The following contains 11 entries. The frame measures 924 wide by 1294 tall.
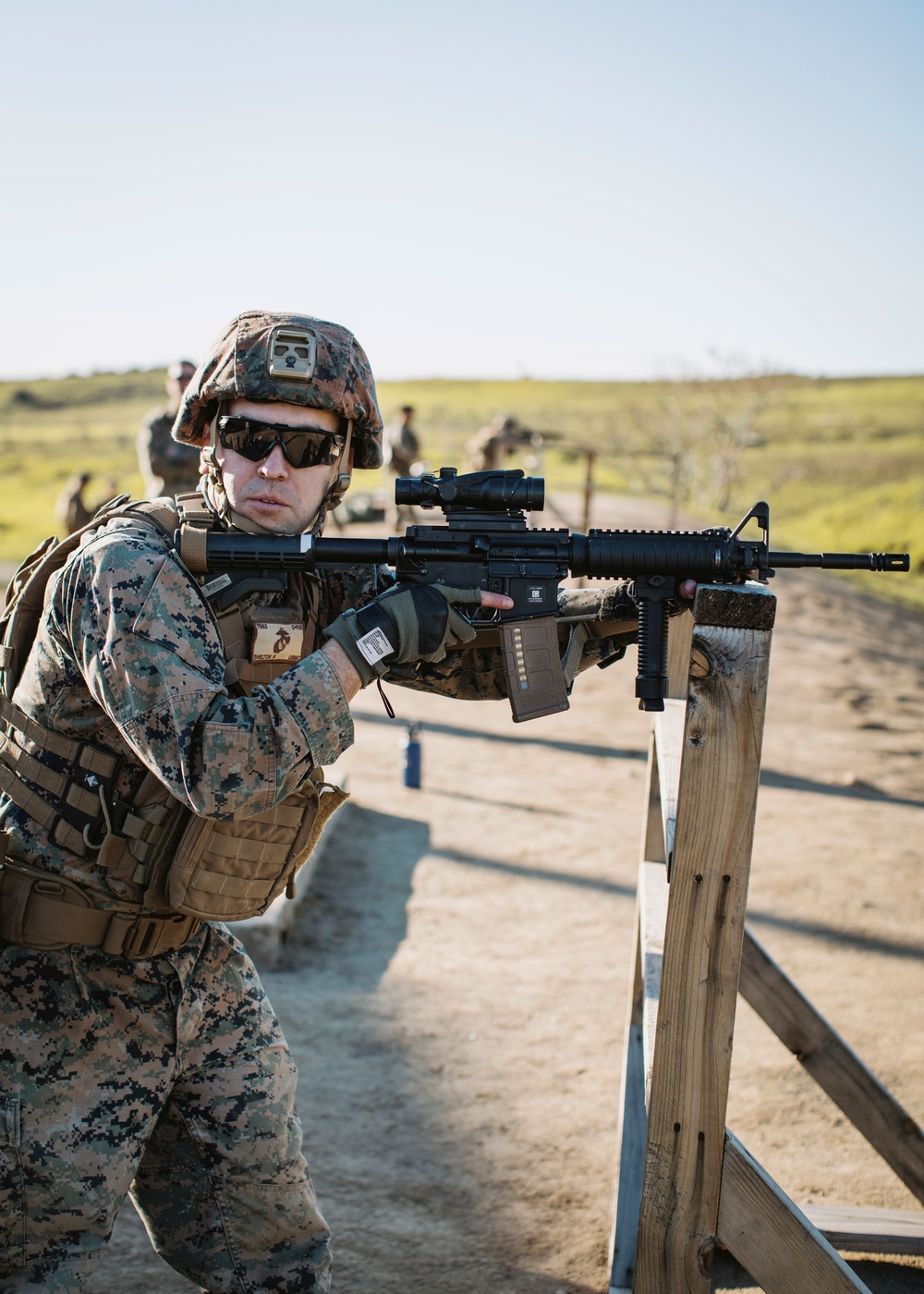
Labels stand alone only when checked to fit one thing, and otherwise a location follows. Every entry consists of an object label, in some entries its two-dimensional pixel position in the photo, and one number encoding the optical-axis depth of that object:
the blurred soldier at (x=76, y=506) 13.44
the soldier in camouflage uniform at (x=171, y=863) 2.15
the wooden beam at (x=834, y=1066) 3.19
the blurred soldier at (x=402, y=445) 16.86
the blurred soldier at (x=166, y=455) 9.48
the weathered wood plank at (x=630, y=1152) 2.94
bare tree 39.47
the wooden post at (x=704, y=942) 1.93
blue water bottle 7.42
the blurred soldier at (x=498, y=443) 16.86
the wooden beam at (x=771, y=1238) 2.07
